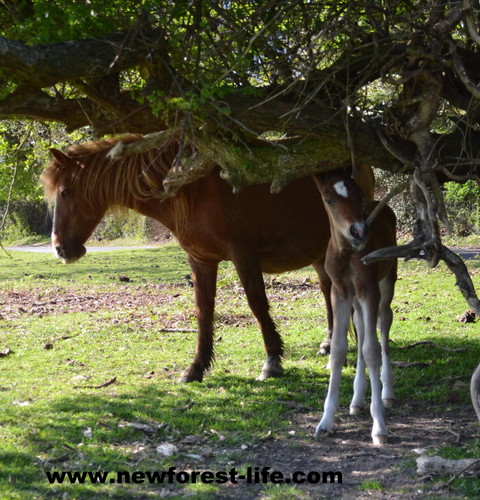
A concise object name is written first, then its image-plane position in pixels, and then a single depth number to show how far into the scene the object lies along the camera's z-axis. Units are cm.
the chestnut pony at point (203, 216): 752
